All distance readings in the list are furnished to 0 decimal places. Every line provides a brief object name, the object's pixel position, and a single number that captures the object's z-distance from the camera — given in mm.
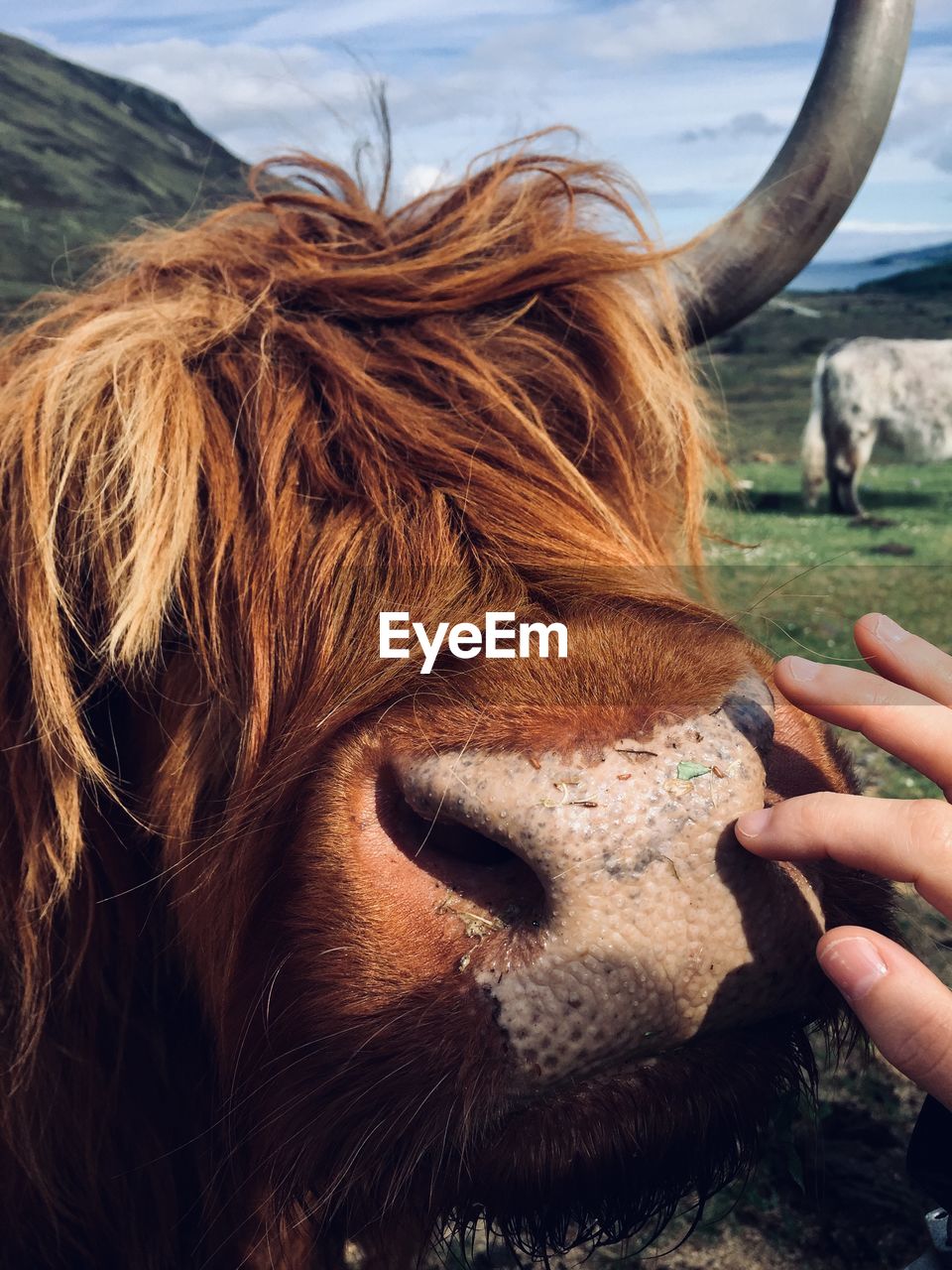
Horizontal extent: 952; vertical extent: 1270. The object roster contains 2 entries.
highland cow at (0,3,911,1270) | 307
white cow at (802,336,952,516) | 9129
